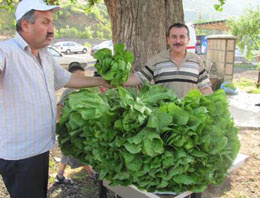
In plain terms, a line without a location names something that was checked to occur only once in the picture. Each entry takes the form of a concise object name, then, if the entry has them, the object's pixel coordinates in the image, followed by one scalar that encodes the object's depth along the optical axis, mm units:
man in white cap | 2188
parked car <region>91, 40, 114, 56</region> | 27188
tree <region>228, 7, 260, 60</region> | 16781
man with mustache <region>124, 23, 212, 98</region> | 3066
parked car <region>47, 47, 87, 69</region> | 16094
